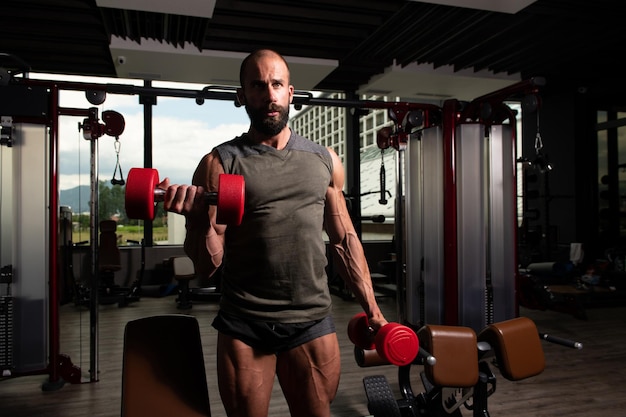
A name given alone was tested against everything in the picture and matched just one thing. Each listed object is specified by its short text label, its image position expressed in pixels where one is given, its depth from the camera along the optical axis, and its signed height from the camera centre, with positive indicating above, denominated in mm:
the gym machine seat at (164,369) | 1420 -483
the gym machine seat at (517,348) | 1787 -521
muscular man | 1283 -130
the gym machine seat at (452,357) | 1744 -541
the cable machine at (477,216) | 3371 -26
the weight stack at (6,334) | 2789 -695
